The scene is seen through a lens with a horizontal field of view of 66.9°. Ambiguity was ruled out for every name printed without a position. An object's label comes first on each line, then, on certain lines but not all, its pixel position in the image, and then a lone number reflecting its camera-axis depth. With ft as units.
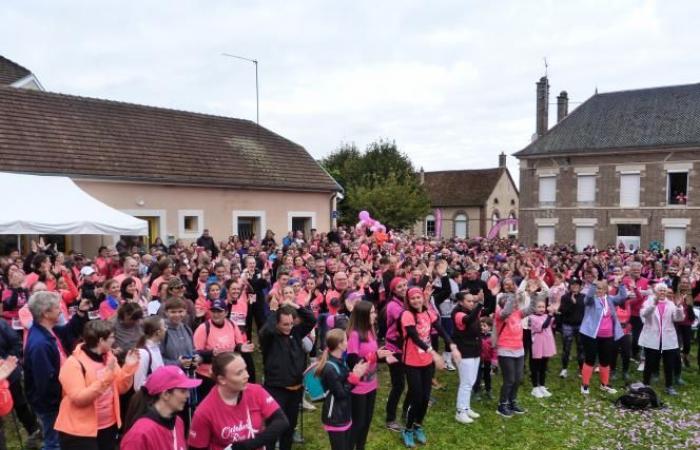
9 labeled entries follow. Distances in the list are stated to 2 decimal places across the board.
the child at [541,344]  24.36
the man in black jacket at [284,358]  15.55
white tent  35.27
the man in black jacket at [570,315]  26.96
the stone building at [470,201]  145.83
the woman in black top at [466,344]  20.72
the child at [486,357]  23.02
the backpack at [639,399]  23.20
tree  111.14
